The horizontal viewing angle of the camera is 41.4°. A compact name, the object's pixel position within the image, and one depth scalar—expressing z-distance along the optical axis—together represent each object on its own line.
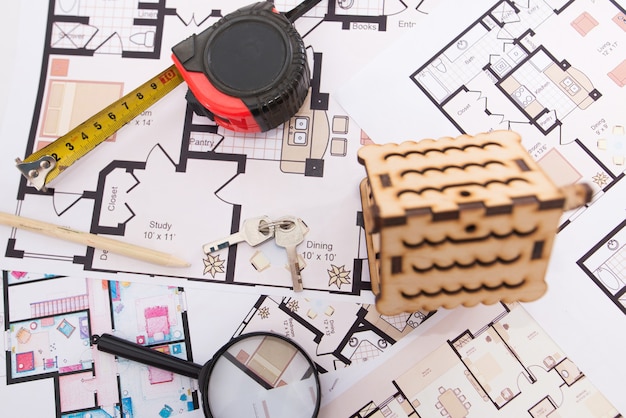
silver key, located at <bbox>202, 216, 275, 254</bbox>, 0.44
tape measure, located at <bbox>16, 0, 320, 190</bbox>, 0.44
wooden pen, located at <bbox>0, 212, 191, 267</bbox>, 0.44
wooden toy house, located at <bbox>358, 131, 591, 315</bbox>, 0.35
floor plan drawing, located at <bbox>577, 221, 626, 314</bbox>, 0.43
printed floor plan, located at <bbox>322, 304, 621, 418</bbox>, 0.42
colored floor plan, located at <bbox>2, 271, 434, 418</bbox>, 0.44
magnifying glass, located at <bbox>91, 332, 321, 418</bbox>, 0.42
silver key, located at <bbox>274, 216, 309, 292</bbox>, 0.44
